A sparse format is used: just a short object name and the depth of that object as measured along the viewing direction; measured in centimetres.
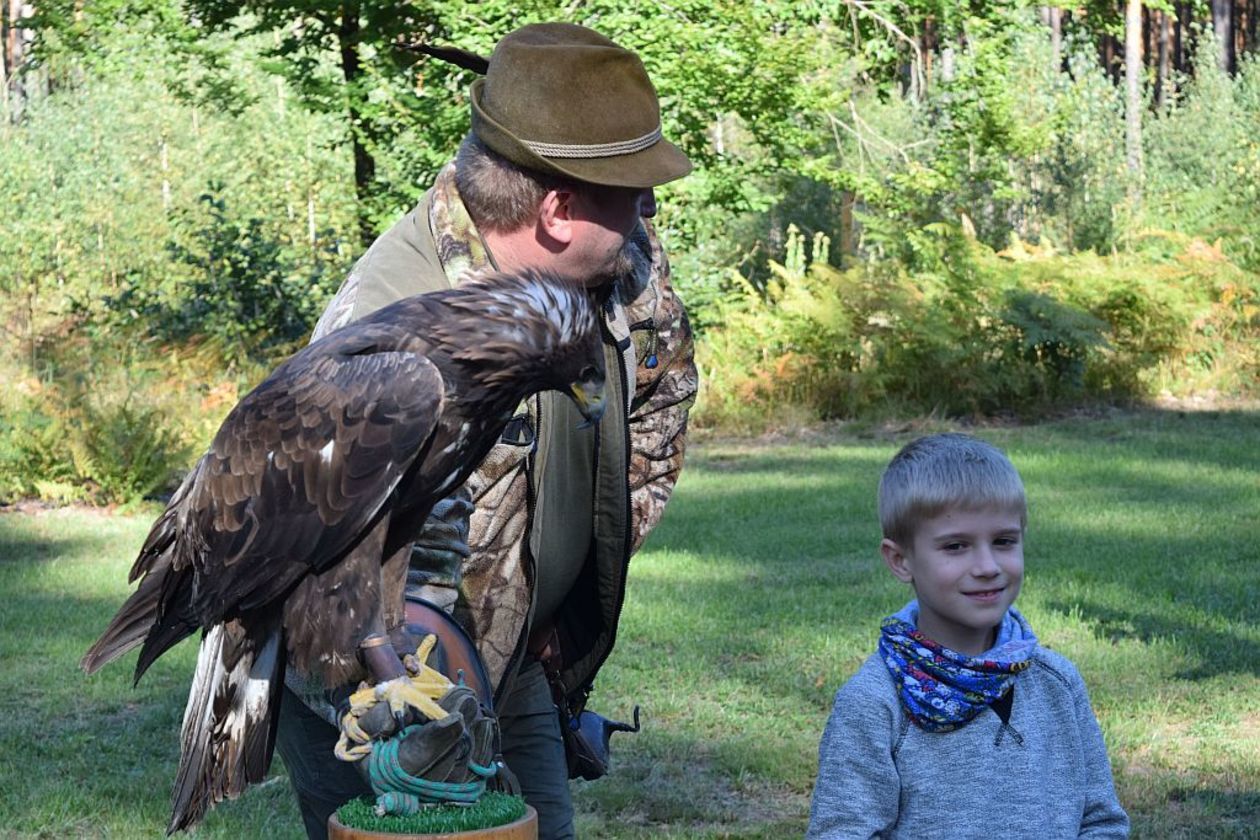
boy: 287
